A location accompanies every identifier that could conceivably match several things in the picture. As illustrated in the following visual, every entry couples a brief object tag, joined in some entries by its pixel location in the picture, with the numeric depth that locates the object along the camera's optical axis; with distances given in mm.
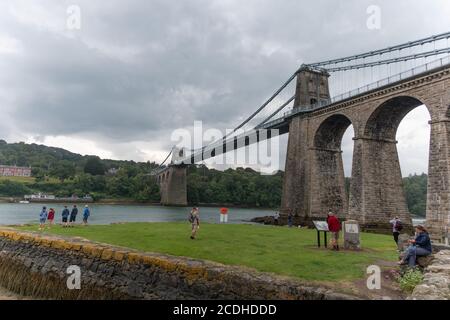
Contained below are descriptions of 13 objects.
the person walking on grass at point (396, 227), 12422
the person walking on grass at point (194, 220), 11562
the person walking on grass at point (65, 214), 16703
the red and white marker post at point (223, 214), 21534
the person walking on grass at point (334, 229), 10180
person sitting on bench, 7023
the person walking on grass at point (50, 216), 16036
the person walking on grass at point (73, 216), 16261
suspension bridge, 20625
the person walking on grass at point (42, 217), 14506
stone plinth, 10562
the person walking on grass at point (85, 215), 17453
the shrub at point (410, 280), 5865
